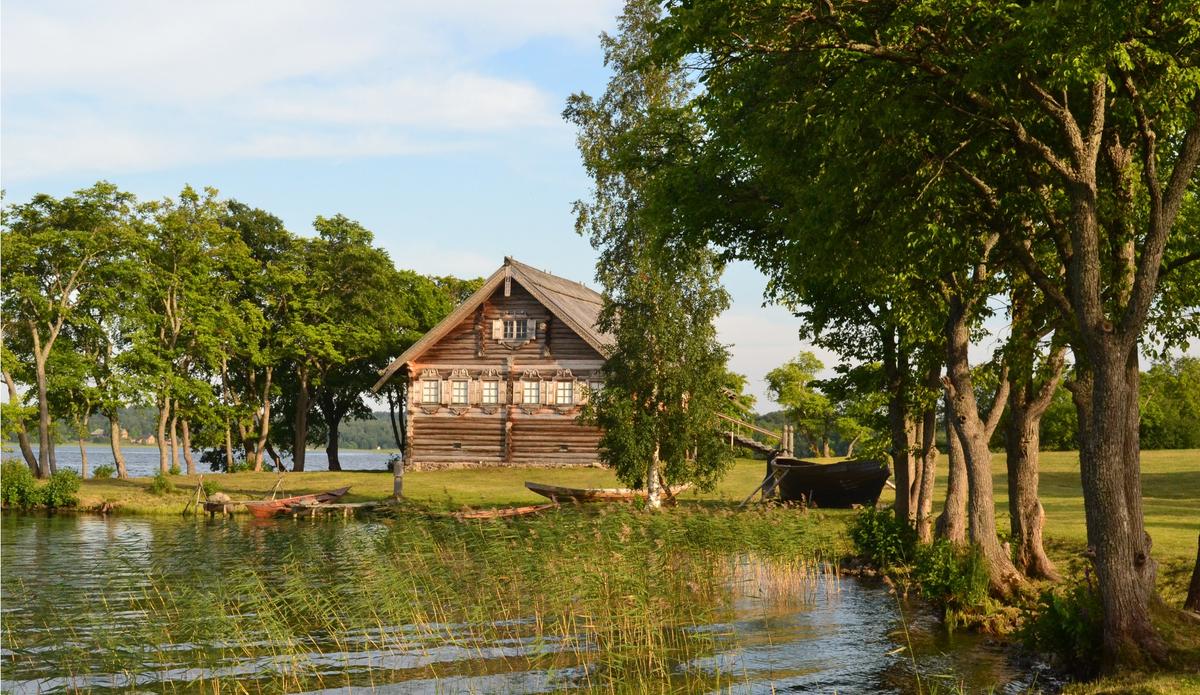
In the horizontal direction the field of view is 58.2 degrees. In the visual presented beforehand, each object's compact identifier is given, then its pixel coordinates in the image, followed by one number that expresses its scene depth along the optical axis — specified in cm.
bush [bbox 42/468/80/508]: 3738
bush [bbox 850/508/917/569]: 2267
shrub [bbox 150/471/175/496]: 4000
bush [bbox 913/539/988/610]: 1756
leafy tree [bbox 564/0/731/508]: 3064
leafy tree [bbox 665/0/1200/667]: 1243
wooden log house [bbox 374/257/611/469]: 4712
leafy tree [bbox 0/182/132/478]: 4347
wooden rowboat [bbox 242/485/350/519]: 3519
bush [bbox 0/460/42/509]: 3734
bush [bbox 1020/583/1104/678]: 1337
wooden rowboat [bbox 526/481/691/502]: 3203
